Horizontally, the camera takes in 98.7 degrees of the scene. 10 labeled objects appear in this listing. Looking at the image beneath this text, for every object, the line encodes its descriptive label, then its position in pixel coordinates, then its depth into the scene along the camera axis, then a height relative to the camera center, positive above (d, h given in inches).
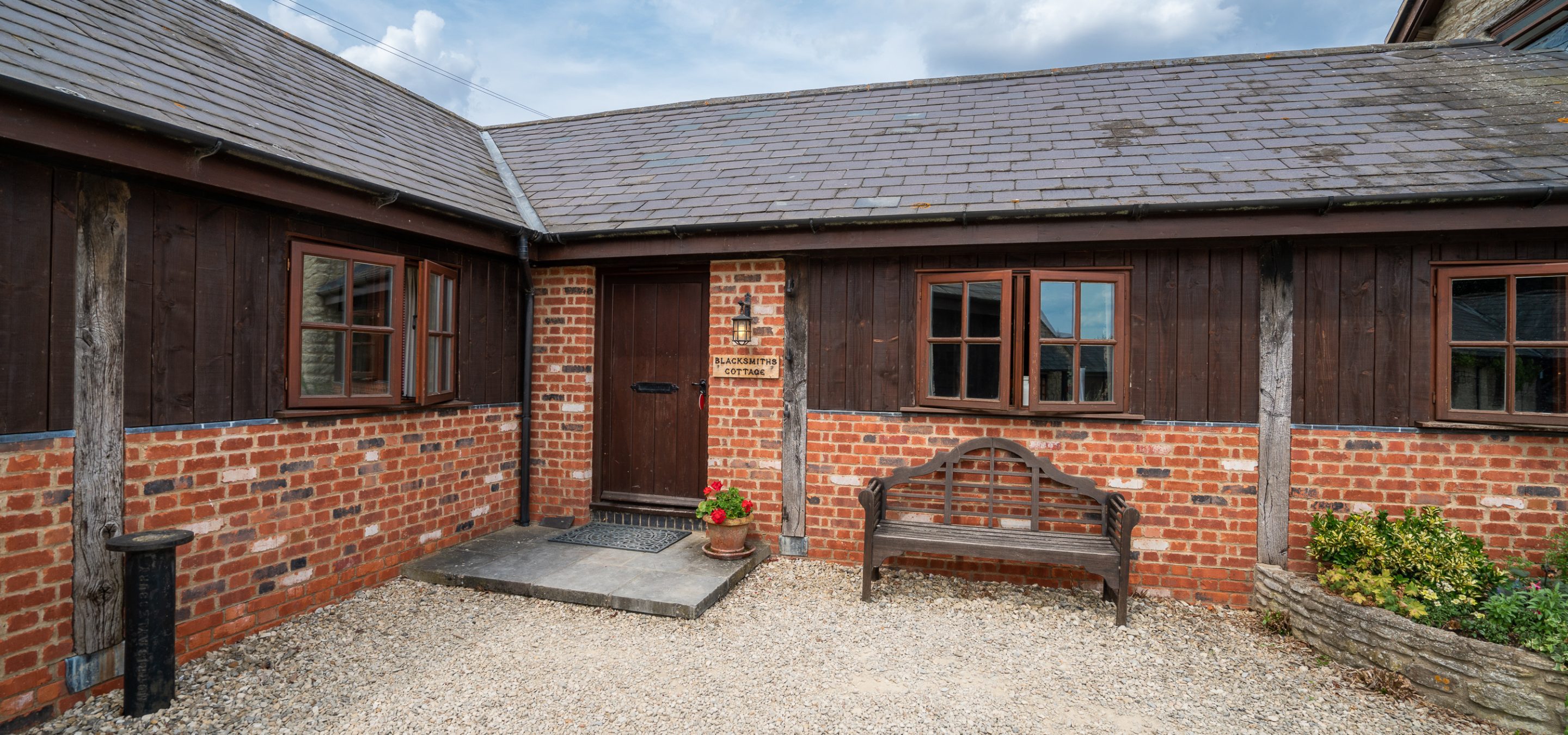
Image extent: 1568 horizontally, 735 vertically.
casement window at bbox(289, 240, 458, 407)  163.8 +9.1
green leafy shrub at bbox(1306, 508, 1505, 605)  142.8 -40.9
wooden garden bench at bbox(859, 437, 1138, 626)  176.2 -40.0
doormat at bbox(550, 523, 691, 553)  213.0 -56.3
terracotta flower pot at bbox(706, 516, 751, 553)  200.1 -50.3
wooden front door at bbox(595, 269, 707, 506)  232.8 -7.7
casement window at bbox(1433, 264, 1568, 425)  164.4 +8.0
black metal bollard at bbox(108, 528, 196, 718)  119.0 -46.6
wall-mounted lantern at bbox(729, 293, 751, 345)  213.8 +13.2
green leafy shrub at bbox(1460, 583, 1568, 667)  124.6 -47.2
